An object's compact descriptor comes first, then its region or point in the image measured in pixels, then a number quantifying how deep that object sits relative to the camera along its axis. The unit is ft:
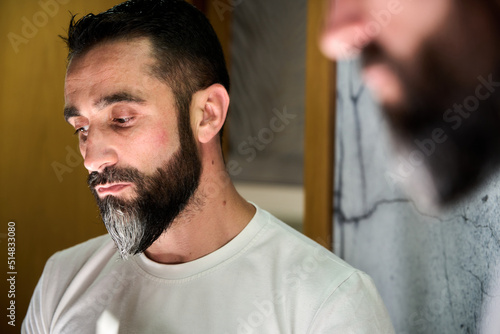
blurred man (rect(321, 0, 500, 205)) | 2.80
